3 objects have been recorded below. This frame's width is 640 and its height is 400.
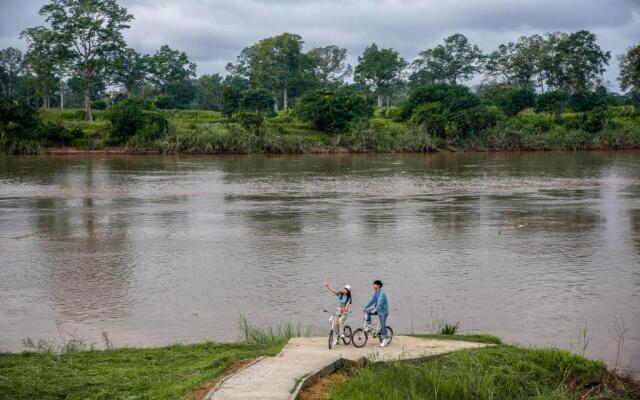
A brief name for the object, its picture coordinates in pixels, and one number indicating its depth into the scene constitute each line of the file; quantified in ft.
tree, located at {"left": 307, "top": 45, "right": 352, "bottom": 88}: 512.39
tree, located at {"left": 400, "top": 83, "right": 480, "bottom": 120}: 372.11
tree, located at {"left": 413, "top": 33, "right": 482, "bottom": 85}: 503.61
